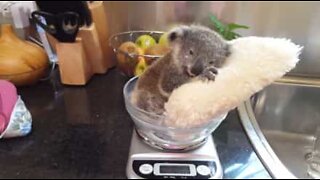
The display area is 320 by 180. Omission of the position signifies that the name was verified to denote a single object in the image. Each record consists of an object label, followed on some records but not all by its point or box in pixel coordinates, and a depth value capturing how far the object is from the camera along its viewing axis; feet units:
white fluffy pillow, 1.54
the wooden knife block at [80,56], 2.35
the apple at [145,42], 2.49
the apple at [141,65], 2.35
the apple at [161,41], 2.29
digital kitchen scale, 1.61
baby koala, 1.62
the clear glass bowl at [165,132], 1.69
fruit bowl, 2.36
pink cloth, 1.90
